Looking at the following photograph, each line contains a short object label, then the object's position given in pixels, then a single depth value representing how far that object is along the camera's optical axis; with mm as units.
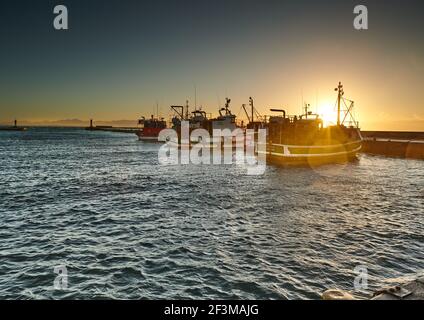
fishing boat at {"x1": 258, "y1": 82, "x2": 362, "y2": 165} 49312
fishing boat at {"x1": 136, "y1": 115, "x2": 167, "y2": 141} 133750
